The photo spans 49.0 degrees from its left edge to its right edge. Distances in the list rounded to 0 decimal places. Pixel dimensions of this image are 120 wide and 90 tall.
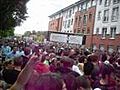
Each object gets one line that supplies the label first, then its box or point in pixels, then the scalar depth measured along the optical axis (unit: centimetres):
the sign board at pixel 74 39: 1082
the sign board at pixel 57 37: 1063
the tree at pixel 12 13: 1189
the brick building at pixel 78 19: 1951
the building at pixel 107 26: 1570
